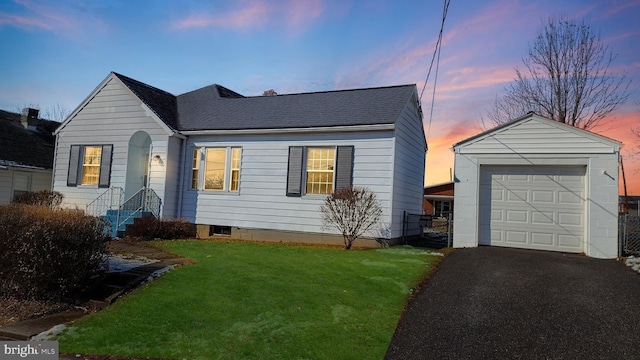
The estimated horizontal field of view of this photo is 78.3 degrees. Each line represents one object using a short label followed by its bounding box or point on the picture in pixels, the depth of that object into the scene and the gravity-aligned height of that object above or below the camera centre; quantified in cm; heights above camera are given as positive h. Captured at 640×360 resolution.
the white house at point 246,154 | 1260 +177
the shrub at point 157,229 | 1283 -101
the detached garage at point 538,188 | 1066 +92
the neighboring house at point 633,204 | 2291 +201
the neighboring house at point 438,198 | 3809 +161
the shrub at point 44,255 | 625 -102
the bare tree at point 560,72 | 1962 +798
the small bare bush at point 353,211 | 1179 -3
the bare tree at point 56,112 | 4053 +838
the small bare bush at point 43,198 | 1503 -22
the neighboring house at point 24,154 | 1819 +183
